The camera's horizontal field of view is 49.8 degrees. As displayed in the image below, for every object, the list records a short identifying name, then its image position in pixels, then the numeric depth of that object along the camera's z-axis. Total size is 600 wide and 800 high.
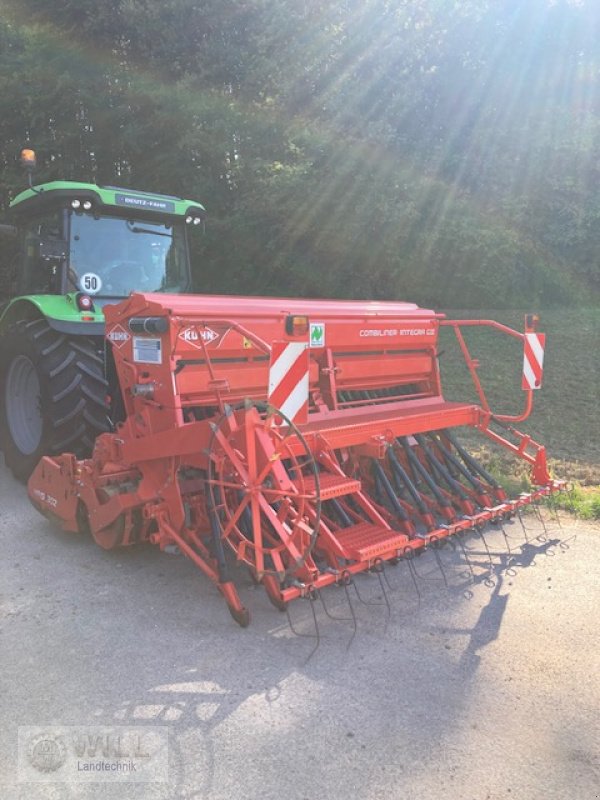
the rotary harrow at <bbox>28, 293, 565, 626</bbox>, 3.01
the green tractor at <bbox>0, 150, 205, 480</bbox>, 4.70
